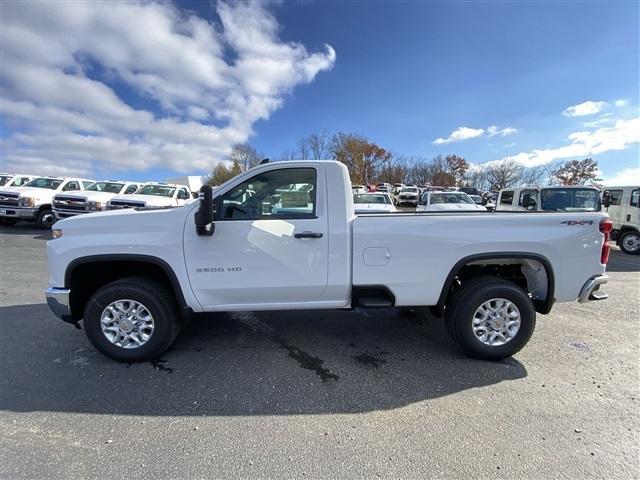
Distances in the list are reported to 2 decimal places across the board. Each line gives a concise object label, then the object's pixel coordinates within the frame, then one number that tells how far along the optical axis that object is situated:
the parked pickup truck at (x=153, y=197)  11.86
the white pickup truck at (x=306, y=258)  3.17
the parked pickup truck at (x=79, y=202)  12.03
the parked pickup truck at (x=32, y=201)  12.19
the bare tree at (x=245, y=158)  64.44
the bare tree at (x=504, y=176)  62.78
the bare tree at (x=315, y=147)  63.25
